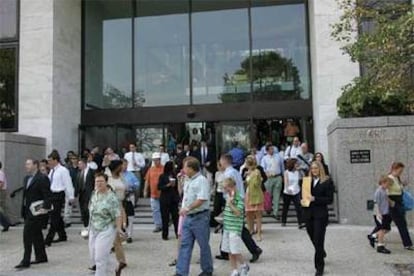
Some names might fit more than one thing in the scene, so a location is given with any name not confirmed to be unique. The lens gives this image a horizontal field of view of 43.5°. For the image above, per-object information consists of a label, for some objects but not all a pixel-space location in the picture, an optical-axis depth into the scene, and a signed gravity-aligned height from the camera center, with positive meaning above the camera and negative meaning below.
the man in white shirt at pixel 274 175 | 13.56 -0.12
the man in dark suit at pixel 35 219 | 8.97 -0.77
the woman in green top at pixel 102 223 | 7.00 -0.68
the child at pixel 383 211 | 9.65 -0.78
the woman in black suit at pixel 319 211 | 7.89 -0.63
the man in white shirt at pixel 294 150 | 14.77 +0.58
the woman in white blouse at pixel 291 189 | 12.51 -0.45
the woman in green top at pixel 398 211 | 9.72 -0.79
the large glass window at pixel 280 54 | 18.59 +4.25
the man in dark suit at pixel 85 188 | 12.55 -0.35
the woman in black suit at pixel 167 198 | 11.16 -0.56
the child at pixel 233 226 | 7.68 -0.82
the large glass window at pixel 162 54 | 19.44 +4.51
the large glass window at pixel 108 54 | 19.91 +4.66
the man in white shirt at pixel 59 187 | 11.34 -0.29
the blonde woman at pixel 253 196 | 10.99 -0.53
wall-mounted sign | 13.05 +0.33
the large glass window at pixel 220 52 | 18.97 +4.44
